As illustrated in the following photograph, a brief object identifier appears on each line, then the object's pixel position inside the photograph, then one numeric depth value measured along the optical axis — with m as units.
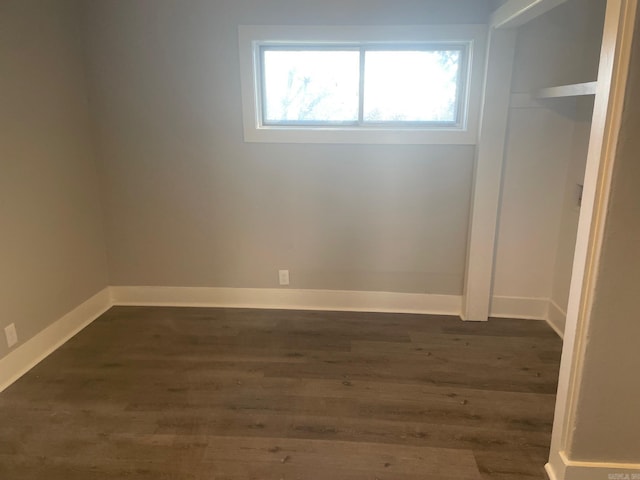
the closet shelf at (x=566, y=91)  2.08
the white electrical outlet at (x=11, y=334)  2.52
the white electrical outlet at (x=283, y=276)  3.45
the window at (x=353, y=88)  3.05
